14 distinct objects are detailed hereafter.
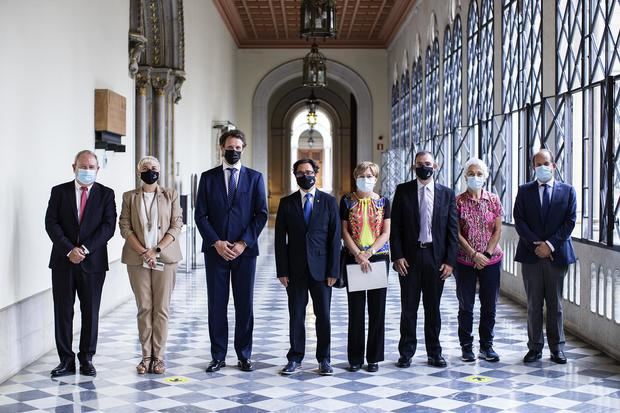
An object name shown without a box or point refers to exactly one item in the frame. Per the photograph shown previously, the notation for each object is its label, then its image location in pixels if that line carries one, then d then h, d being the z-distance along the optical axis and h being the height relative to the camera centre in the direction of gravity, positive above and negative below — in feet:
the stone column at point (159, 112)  45.85 +5.38
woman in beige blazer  21.31 -1.19
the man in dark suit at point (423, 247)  21.72 -0.99
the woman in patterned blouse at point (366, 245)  21.24 -0.92
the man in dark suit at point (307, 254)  20.89 -1.14
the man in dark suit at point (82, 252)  21.01 -1.13
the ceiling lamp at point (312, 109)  92.68 +11.73
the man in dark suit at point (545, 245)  22.30 -0.97
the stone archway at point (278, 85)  86.43 +11.27
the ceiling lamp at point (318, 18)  45.06 +10.37
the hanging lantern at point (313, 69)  61.46 +10.34
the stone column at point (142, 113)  43.37 +5.03
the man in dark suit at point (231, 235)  21.44 -0.66
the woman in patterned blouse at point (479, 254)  22.59 -1.27
